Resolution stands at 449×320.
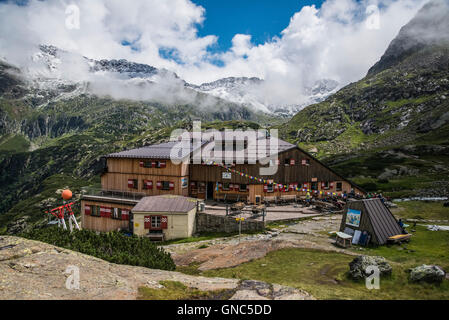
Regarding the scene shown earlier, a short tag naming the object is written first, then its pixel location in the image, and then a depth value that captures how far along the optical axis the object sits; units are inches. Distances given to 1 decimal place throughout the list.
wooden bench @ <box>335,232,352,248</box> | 802.2
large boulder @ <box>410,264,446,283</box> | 468.4
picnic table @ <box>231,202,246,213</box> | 1307.8
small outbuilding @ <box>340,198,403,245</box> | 820.0
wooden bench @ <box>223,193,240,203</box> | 1596.3
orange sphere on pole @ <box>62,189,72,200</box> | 1120.1
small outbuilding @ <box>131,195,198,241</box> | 1257.4
